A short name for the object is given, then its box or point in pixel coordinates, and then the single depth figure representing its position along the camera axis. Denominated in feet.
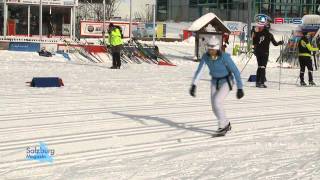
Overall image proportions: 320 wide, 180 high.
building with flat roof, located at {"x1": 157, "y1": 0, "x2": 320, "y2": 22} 213.05
